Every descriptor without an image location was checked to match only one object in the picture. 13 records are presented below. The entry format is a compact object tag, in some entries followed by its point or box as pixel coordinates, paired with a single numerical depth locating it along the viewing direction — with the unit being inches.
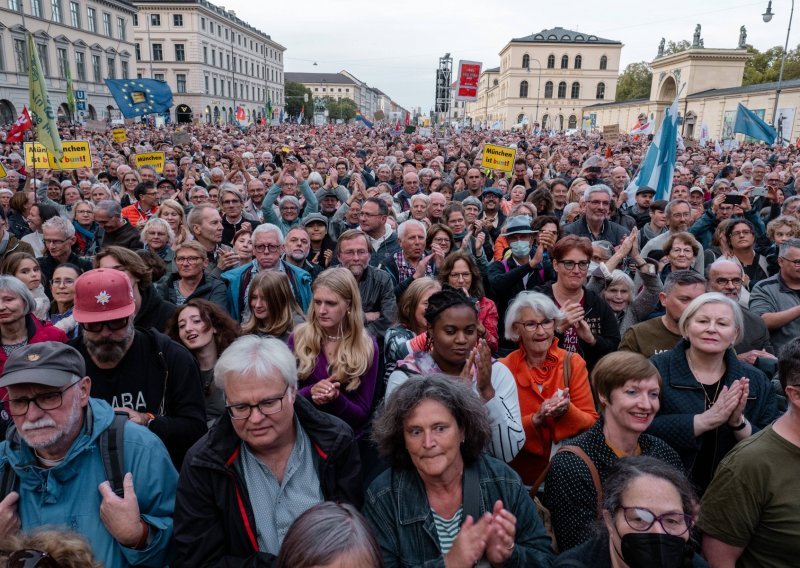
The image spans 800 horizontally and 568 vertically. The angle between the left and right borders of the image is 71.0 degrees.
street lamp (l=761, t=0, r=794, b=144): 1051.9
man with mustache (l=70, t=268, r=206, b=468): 110.7
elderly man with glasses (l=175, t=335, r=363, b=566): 86.1
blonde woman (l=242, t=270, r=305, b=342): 158.6
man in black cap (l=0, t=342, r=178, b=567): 84.7
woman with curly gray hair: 85.7
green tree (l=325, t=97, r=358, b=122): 4221.5
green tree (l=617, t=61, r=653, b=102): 3703.2
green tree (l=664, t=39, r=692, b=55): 3472.0
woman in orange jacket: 121.0
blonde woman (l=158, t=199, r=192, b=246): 257.4
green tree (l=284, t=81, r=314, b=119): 4021.2
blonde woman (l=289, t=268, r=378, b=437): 122.4
